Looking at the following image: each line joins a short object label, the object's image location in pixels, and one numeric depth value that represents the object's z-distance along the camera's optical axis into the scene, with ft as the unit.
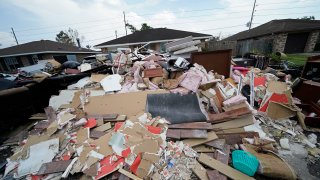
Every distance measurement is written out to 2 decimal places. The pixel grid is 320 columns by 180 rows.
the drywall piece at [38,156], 7.86
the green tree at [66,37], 116.16
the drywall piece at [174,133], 8.88
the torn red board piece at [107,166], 7.29
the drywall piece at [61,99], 12.91
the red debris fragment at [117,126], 9.53
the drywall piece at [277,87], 12.38
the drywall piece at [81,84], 14.40
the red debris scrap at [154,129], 9.12
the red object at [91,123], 10.10
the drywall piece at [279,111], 11.45
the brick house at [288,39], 41.34
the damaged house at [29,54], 51.13
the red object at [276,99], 11.94
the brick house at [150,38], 50.08
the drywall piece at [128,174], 7.00
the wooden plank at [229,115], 9.97
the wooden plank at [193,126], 9.30
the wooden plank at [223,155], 7.86
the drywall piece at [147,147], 7.86
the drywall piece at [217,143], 8.52
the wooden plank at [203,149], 8.44
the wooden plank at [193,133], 8.83
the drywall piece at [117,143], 8.12
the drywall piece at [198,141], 8.62
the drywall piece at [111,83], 13.14
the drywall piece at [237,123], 9.92
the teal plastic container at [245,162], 7.09
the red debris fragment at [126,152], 7.84
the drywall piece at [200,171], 7.09
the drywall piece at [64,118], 10.37
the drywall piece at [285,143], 9.00
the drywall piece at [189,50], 17.70
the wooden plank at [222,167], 7.10
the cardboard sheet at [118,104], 11.25
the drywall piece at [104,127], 9.84
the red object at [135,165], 7.27
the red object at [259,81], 14.26
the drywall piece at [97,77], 14.53
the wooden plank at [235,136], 9.17
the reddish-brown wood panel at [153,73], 13.87
